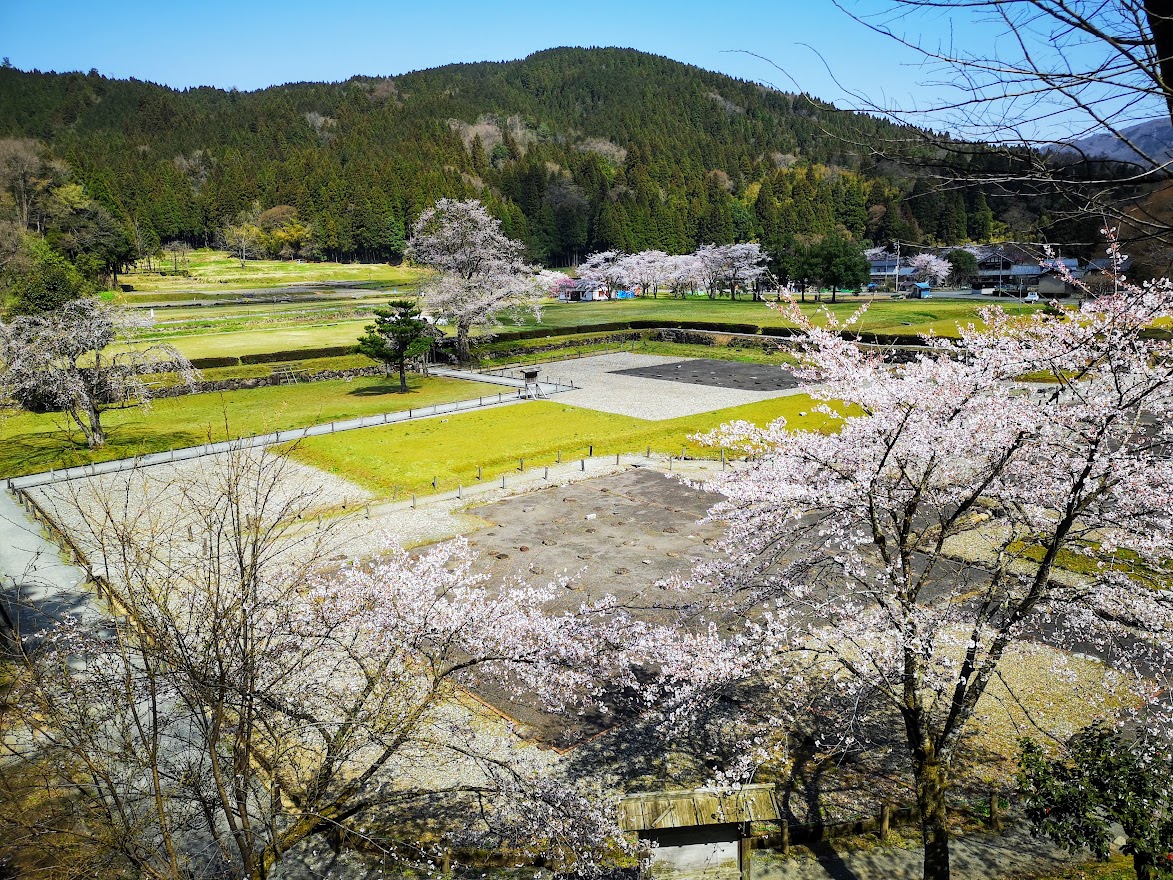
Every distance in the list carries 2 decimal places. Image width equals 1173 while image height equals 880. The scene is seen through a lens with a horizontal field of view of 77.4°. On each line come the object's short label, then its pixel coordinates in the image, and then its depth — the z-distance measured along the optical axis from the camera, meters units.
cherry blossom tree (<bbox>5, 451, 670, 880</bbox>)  6.07
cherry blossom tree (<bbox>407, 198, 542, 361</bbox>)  45.66
